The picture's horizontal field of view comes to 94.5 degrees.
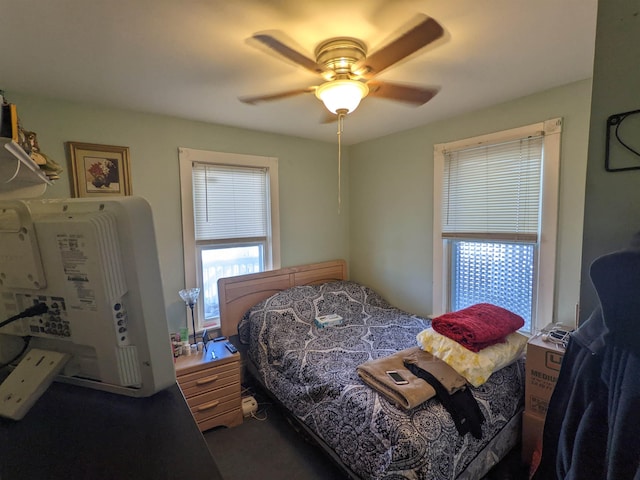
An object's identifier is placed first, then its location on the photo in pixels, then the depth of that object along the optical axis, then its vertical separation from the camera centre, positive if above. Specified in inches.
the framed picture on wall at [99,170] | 83.0 +13.3
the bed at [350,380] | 53.6 -39.9
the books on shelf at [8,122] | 51.8 +17.1
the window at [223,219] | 101.3 -2.3
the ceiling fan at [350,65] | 47.9 +26.9
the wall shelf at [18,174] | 42.6 +7.9
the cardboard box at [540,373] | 65.6 -37.8
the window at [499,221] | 81.2 -4.3
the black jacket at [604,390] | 19.8 -14.5
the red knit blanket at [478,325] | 68.8 -29.1
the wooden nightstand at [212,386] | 81.5 -48.9
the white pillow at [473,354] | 64.1 -33.9
